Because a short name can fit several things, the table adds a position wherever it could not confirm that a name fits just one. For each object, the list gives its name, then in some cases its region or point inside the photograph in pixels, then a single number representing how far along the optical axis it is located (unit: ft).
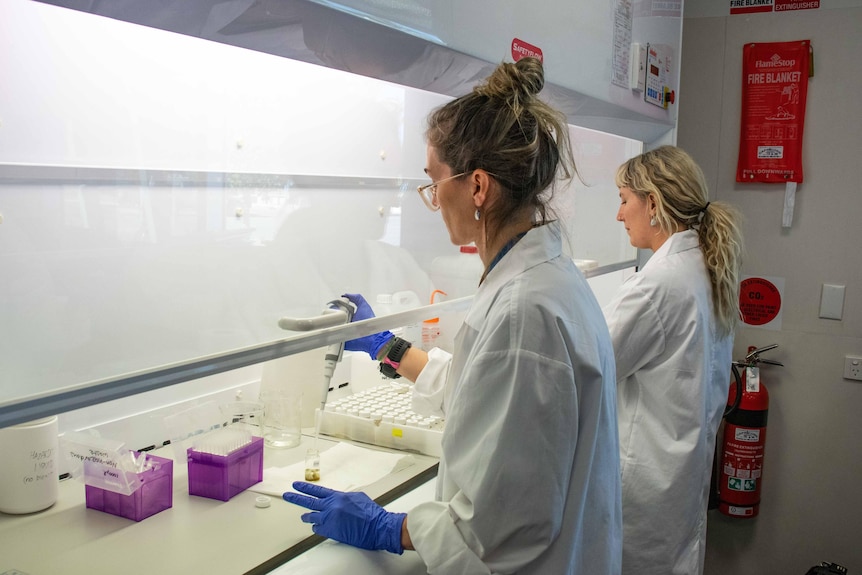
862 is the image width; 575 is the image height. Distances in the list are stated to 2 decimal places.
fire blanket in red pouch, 9.11
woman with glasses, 3.22
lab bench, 3.64
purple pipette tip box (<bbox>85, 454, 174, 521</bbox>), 4.13
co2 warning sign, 9.45
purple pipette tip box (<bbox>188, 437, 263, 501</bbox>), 4.47
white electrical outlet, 9.04
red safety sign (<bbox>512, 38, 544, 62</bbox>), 4.85
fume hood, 3.15
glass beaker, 5.61
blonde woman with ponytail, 5.67
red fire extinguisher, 8.85
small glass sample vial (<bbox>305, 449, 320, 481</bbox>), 4.86
